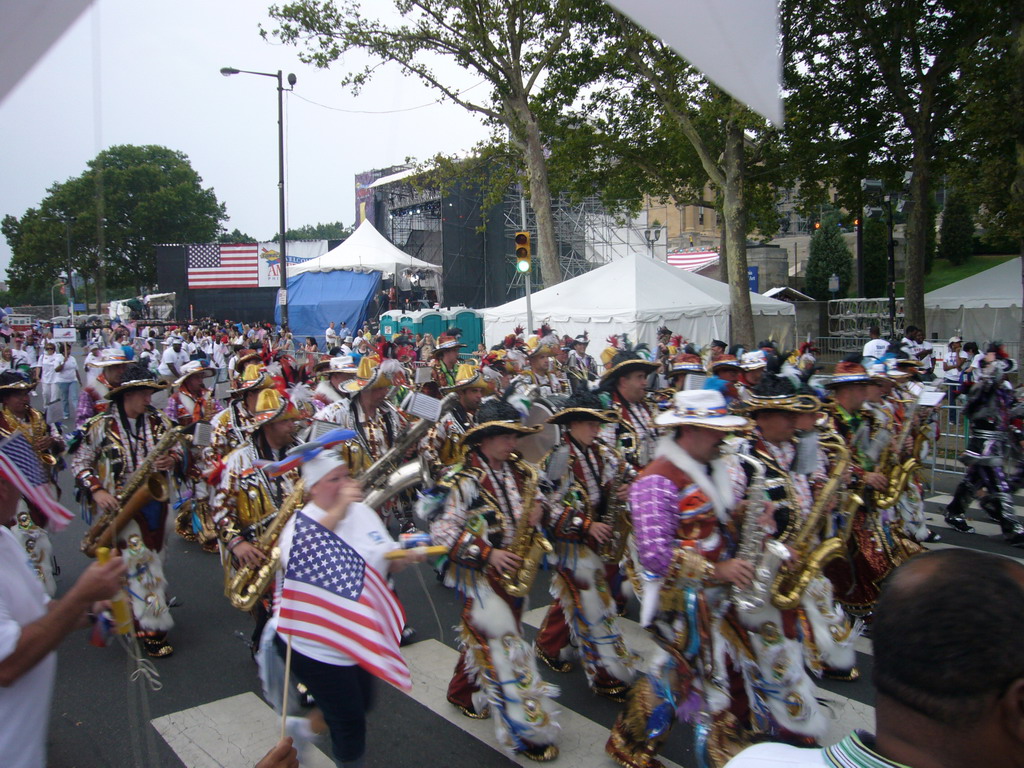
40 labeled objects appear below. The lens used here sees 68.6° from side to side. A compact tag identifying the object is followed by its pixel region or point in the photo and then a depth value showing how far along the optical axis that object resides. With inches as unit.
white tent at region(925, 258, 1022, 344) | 916.0
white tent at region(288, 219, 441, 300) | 1339.8
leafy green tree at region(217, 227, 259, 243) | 3324.3
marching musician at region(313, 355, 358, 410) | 290.8
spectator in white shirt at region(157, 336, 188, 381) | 519.2
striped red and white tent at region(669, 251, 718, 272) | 1573.6
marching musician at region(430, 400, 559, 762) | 153.3
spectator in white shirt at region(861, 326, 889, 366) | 278.1
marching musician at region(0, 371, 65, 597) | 236.1
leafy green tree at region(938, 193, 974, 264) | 1344.7
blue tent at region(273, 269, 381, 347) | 1278.3
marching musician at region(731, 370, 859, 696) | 135.1
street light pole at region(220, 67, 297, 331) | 796.0
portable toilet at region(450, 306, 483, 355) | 1087.6
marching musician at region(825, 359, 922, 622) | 214.8
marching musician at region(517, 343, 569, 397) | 373.7
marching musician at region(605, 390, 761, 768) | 128.6
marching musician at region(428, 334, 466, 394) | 360.8
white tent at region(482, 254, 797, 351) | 795.4
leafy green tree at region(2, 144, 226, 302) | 660.8
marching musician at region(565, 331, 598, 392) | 405.9
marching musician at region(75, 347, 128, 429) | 244.8
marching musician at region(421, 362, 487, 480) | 246.2
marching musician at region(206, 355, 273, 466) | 226.1
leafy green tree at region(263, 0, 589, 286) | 744.3
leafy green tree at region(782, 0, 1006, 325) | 649.0
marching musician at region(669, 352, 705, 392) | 285.7
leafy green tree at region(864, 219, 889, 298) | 1314.0
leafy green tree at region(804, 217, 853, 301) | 1354.6
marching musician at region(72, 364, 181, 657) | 213.2
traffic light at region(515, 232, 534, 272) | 524.1
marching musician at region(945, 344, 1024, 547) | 291.7
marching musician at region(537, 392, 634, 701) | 175.8
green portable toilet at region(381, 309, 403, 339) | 1057.5
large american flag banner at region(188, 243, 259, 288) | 1732.3
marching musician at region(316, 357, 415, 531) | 245.0
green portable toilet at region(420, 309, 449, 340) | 1060.5
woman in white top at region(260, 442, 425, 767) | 120.3
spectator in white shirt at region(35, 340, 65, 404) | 657.0
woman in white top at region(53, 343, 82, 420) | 667.4
